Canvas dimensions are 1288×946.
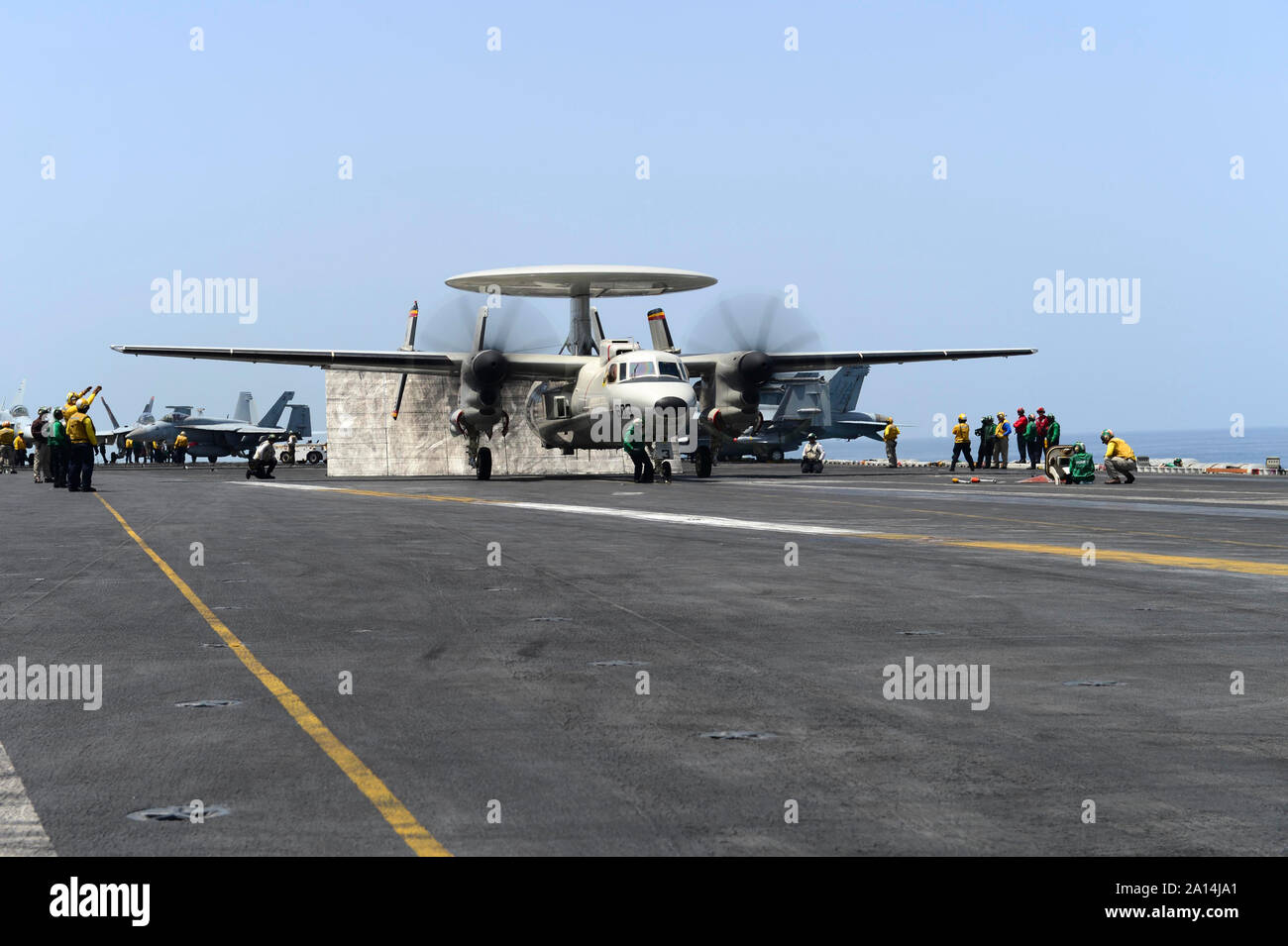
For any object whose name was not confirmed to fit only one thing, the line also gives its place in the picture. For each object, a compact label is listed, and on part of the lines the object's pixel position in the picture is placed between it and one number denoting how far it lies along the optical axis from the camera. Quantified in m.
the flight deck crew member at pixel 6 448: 64.00
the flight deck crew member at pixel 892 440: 67.56
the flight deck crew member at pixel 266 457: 55.09
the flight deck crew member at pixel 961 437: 58.25
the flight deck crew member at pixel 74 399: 35.62
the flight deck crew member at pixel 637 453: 40.94
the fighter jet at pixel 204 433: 102.19
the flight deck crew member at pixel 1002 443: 59.03
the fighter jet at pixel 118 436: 106.19
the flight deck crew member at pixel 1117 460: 38.38
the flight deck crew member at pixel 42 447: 46.75
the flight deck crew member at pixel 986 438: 58.50
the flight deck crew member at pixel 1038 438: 51.91
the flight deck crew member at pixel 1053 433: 47.97
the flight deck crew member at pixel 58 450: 39.75
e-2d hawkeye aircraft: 41.75
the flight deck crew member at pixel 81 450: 35.53
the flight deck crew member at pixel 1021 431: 55.19
